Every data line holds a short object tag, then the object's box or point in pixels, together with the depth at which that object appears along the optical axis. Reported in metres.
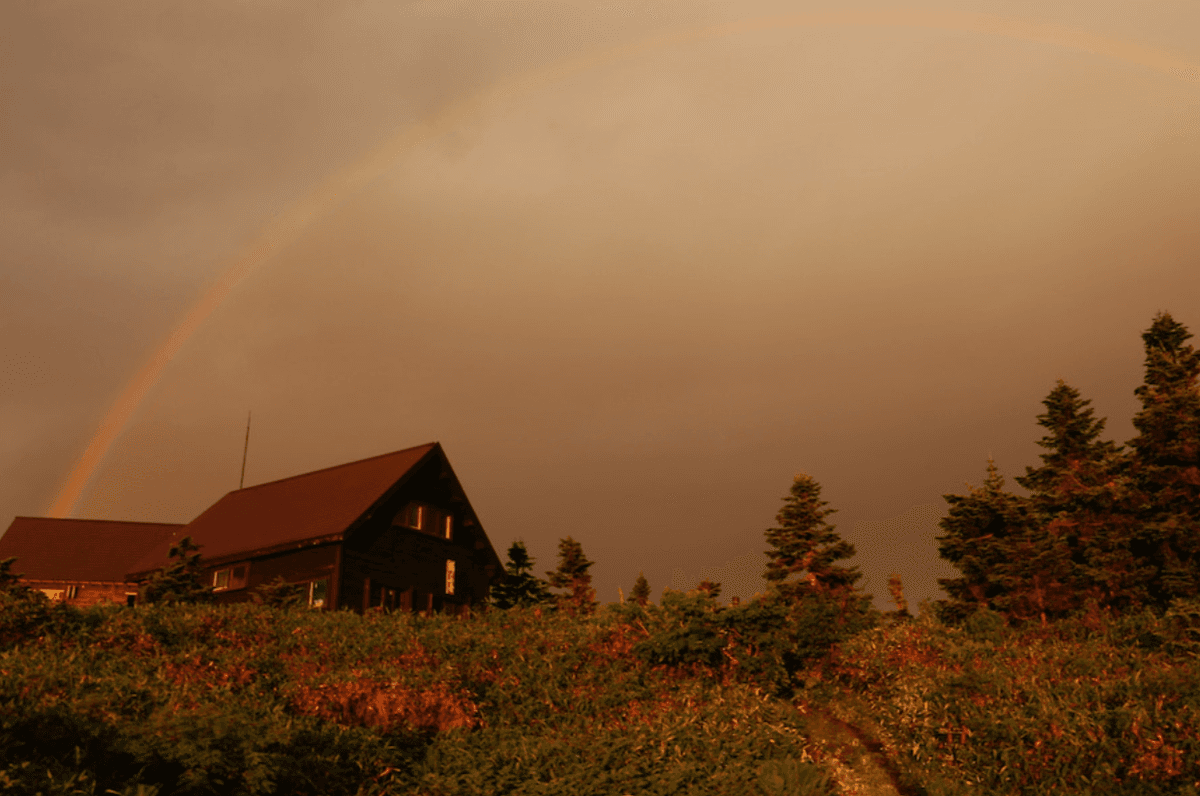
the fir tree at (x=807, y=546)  40.97
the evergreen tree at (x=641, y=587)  56.75
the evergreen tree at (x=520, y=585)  50.55
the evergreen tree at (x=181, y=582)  30.20
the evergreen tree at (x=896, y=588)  46.53
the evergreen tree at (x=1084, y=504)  27.72
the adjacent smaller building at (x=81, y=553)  50.16
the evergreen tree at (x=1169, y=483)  26.05
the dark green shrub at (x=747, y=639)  18.86
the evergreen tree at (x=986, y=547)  32.66
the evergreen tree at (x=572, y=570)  51.66
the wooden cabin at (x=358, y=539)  34.44
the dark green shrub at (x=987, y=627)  24.23
